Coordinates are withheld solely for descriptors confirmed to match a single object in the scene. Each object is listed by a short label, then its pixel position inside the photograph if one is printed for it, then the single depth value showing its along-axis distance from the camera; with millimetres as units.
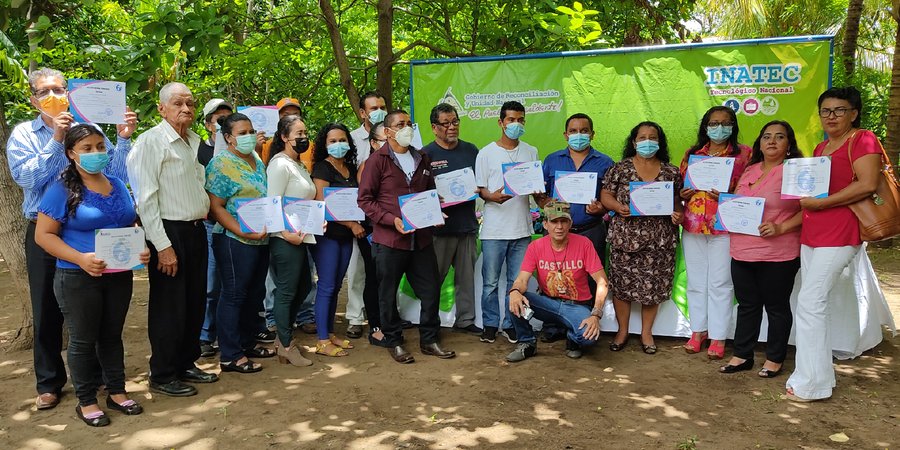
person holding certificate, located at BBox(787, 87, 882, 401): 4156
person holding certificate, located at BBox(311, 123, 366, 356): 5371
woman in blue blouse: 3818
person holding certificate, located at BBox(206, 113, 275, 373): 4754
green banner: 5895
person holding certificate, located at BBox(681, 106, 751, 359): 5207
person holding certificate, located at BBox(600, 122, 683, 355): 5375
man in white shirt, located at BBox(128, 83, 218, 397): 4199
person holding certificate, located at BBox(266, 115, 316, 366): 5074
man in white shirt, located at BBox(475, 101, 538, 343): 5695
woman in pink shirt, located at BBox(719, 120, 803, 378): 4738
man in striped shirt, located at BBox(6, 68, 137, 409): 3998
